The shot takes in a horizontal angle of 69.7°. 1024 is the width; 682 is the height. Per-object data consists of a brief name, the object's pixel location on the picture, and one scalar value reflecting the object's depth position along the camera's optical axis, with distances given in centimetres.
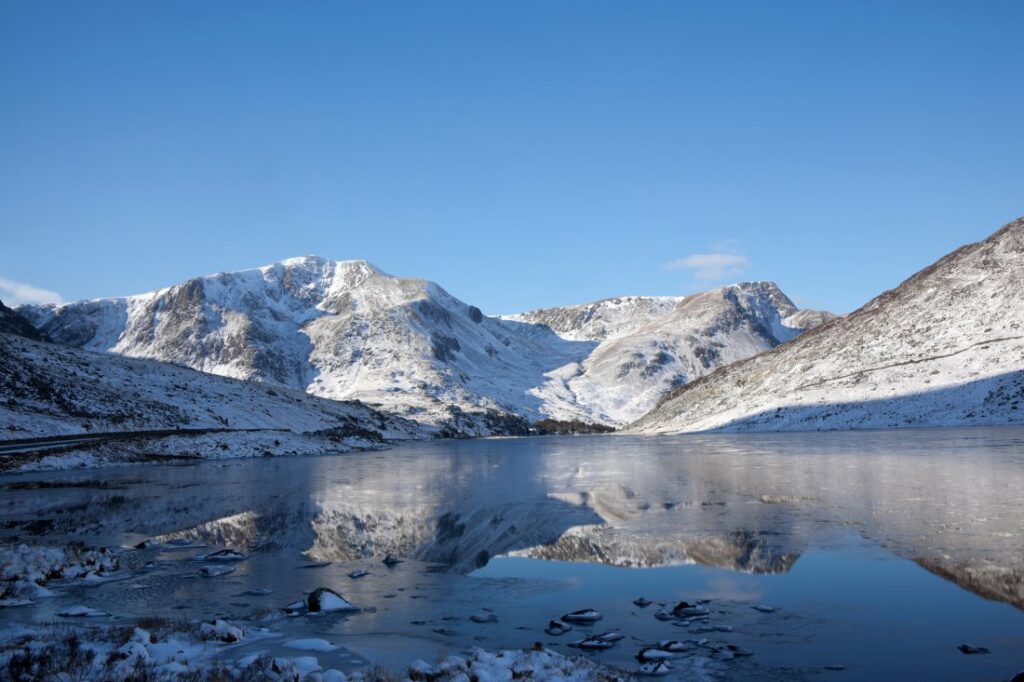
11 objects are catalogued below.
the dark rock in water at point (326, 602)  1850
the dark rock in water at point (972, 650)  1395
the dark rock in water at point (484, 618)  1781
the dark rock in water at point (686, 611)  1750
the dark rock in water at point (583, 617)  1741
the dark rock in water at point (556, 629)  1655
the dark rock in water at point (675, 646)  1493
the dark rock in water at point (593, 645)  1533
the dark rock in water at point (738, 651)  1460
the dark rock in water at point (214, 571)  2355
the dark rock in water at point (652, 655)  1445
